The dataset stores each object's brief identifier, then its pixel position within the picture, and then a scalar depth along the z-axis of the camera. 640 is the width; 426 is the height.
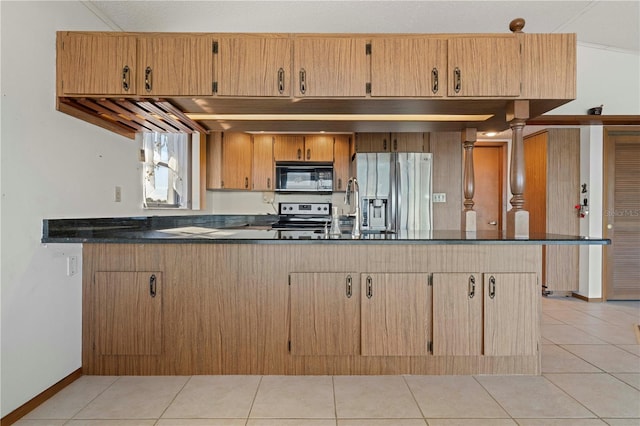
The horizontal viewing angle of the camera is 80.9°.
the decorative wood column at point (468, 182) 3.16
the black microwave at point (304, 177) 5.22
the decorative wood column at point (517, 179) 2.59
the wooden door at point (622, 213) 4.52
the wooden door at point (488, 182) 5.71
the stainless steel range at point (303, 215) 5.38
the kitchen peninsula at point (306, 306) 2.34
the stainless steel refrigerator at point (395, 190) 4.54
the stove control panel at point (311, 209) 5.41
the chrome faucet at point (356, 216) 2.67
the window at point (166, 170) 3.72
